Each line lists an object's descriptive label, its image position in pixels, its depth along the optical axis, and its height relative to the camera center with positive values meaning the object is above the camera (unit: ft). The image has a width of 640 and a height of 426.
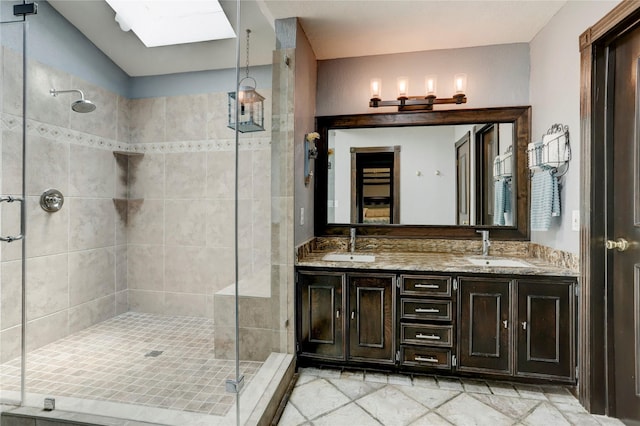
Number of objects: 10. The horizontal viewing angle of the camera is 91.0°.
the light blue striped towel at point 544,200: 7.04 +0.33
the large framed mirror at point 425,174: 8.71 +1.17
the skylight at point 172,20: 7.62 +4.80
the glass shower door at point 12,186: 5.96 +0.52
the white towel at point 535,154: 7.36 +1.45
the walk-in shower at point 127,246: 5.92 -0.81
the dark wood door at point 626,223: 5.42 -0.14
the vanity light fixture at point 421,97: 8.41 +3.20
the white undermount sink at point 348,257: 8.06 -1.16
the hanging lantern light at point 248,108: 7.41 +2.63
